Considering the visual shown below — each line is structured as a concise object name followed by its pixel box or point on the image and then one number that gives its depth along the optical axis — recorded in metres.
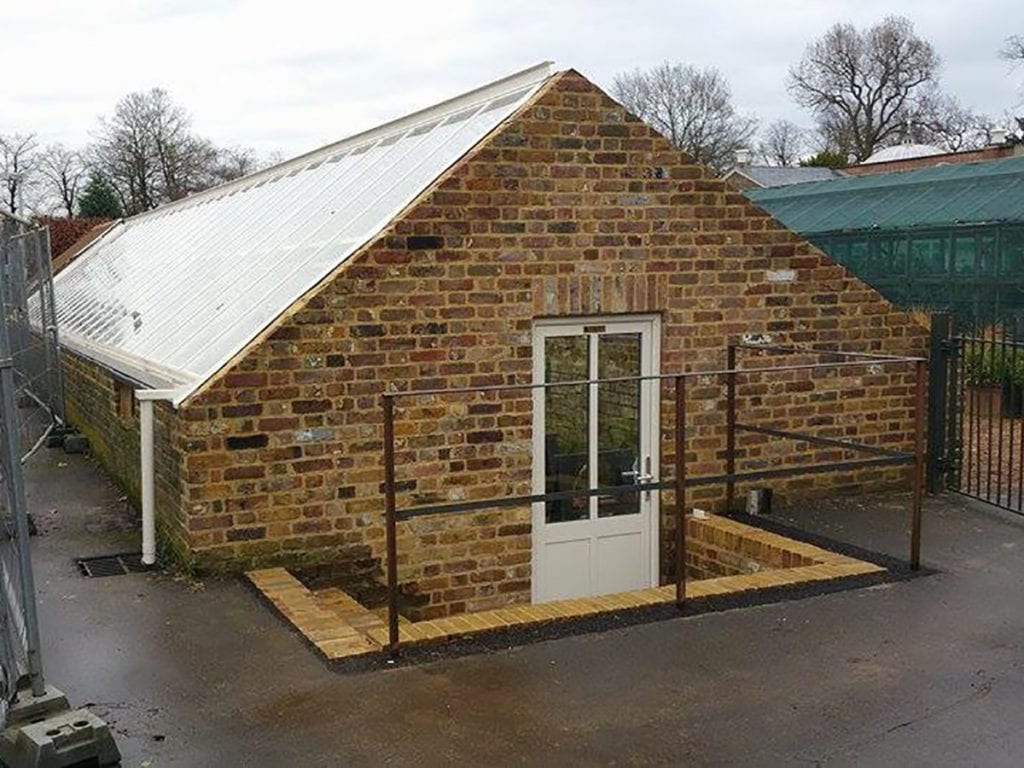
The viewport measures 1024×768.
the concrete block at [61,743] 4.11
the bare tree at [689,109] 59.31
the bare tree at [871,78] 59.22
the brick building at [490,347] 7.14
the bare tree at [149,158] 52.16
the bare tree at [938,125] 58.62
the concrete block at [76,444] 11.79
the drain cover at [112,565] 7.22
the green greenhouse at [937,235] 18.11
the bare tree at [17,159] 47.37
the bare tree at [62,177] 52.75
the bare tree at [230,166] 59.00
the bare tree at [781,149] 66.12
